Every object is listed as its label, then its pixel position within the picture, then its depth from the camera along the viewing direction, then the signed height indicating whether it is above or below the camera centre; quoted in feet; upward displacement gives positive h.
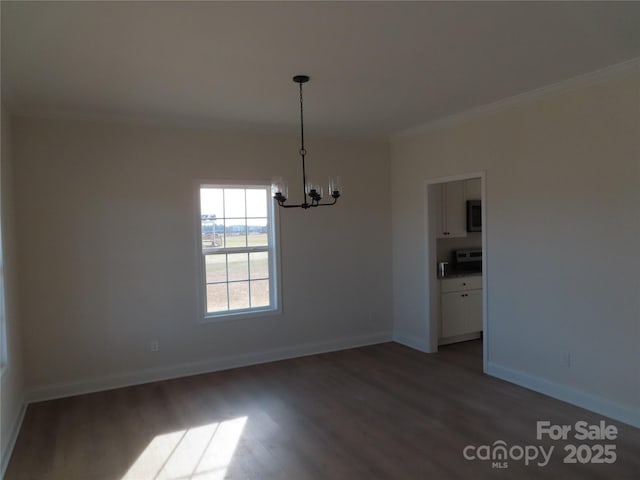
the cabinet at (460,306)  17.75 -3.48
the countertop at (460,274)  18.08 -2.14
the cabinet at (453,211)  18.10 +0.58
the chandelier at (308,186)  10.74 +1.01
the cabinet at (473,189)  18.89 +1.56
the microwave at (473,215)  18.83 +0.40
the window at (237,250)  15.66 -0.77
